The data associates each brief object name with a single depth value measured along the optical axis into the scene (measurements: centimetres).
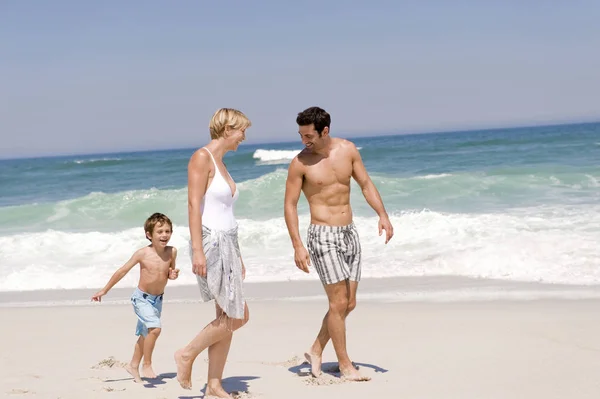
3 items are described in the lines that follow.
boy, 495
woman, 406
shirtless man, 485
